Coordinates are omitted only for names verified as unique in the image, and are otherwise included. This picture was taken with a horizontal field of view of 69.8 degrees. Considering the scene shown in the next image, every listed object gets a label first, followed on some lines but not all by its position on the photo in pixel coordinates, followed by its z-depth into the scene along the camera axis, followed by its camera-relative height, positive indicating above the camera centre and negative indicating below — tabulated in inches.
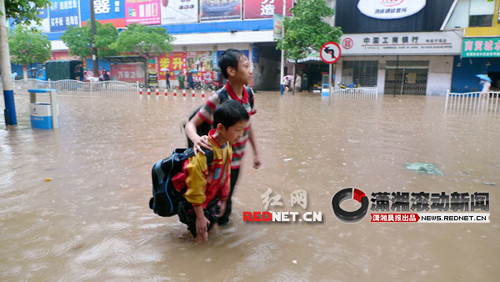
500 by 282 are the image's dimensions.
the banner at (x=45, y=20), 1423.5 +232.0
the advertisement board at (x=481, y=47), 884.6 +99.3
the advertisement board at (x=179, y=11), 1173.7 +231.0
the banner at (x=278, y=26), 920.4 +147.6
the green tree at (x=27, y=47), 1207.6 +108.5
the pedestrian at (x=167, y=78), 1211.1 +10.1
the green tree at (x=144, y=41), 1024.2 +115.4
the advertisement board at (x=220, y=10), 1118.9 +228.3
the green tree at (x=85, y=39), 1077.1 +127.4
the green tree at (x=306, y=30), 903.7 +138.1
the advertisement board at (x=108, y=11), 1273.4 +249.7
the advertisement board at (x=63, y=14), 1362.0 +249.1
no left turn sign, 536.4 +47.7
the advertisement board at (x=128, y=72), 1229.7 +30.1
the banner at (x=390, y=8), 967.0 +212.0
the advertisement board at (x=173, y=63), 1250.6 +64.8
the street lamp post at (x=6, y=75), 298.7 +2.5
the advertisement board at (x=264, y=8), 1058.1 +223.6
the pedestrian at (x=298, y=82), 1063.6 +6.1
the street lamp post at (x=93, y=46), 906.1 +85.9
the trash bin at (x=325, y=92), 833.5 -17.2
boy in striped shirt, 98.3 -2.9
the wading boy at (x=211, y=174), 87.2 -23.0
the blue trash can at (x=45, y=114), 309.7 -29.8
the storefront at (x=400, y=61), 962.1 +72.0
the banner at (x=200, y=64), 1208.8 +61.0
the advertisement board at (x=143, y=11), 1223.5 +238.1
